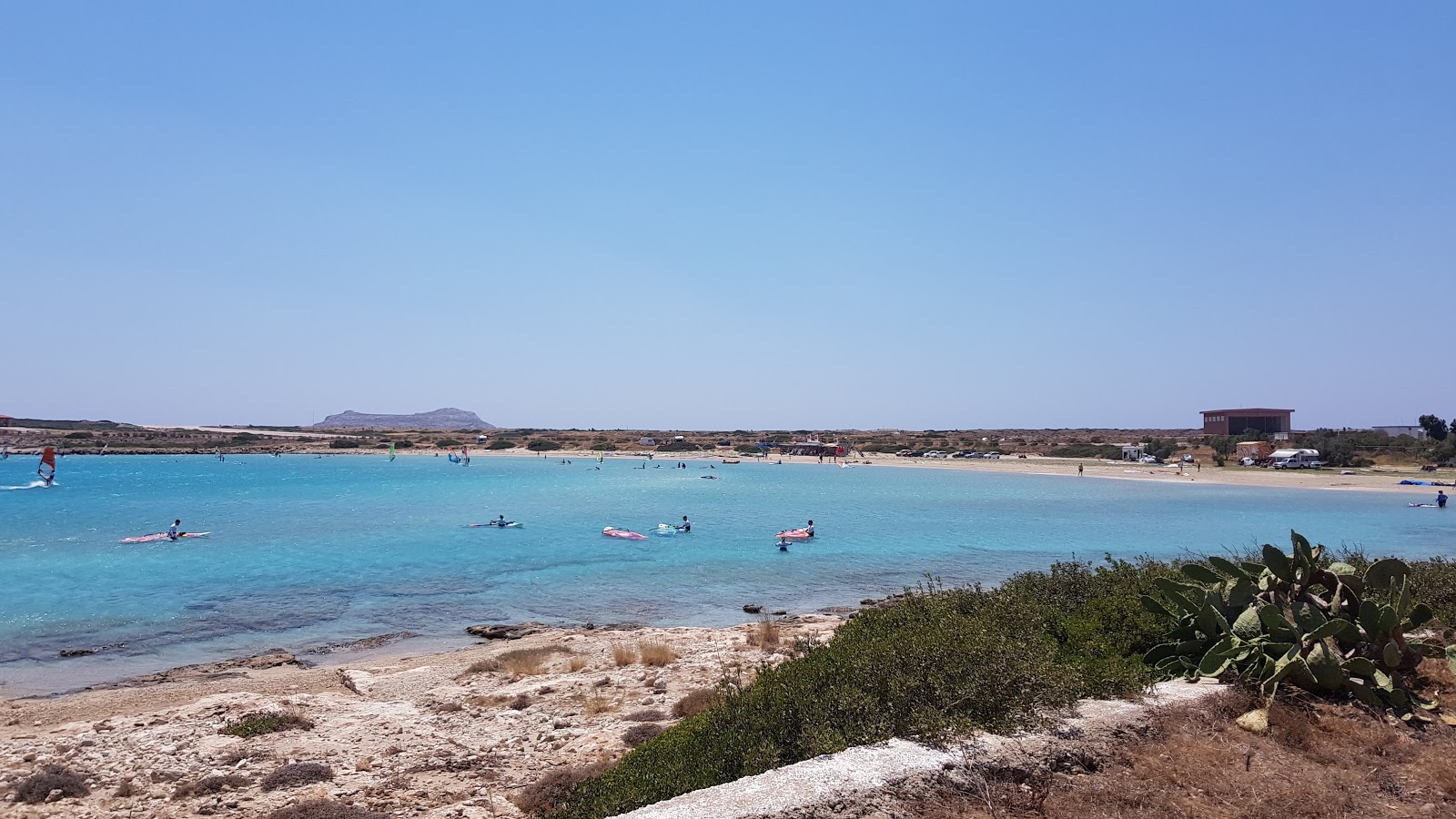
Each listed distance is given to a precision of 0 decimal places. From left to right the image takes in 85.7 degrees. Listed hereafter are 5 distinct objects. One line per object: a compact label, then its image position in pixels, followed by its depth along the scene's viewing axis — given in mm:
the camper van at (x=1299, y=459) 76000
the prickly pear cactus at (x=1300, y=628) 6156
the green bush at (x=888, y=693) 5148
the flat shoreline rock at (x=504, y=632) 18234
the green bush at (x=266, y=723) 10788
